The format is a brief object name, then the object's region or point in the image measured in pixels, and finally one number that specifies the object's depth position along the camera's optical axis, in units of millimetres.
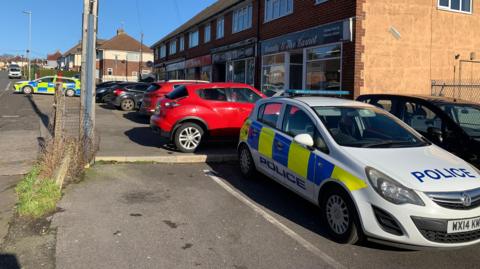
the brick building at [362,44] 13328
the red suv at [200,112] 9391
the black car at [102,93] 26806
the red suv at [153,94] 14523
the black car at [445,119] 5824
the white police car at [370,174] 3895
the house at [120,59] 73812
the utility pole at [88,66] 7727
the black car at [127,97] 21125
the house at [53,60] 135462
